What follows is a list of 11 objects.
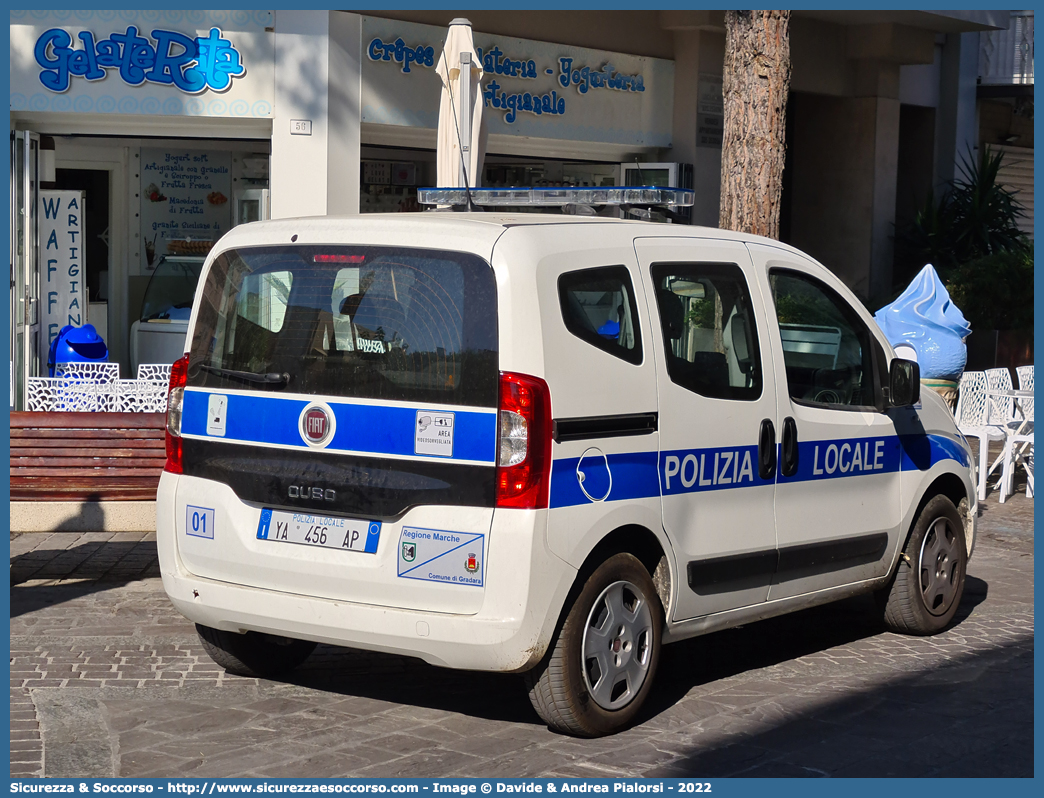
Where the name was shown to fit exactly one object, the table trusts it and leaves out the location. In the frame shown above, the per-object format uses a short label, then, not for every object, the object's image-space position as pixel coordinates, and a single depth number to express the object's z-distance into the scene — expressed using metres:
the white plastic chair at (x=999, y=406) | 11.34
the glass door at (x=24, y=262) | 12.24
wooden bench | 8.61
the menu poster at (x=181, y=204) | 14.32
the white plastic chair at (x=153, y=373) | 11.20
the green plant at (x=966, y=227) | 18.28
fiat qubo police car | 4.61
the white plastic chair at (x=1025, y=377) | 12.06
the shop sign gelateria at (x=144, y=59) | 11.94
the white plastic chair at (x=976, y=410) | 11.09
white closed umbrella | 10.77
